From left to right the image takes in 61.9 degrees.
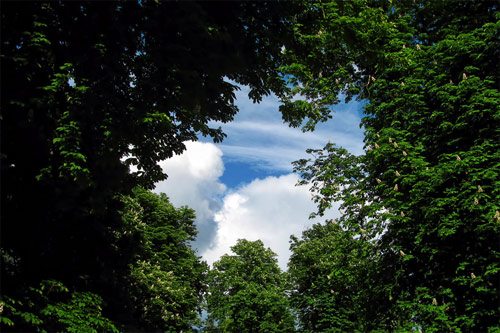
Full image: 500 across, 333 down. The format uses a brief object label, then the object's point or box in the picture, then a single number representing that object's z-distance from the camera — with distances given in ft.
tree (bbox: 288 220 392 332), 51.49
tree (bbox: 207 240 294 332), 136.98
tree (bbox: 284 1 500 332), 37.86
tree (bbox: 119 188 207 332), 90.68
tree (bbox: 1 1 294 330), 24.49
